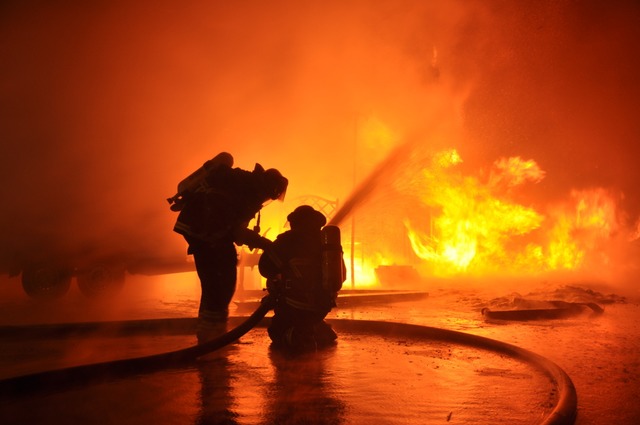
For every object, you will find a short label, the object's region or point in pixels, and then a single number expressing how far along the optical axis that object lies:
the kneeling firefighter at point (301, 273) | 4.70
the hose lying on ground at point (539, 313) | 7.81
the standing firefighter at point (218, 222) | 4.79
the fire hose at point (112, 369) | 3.25
